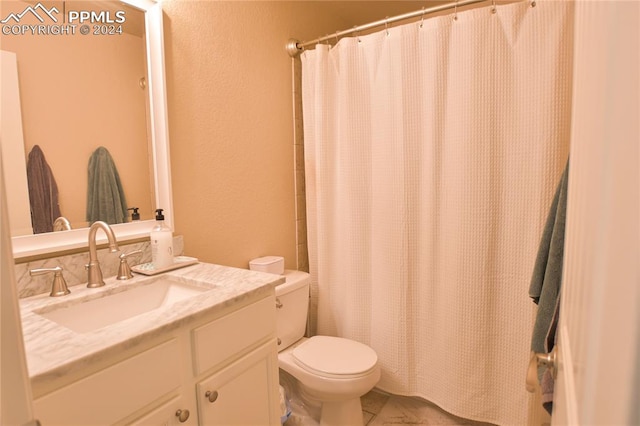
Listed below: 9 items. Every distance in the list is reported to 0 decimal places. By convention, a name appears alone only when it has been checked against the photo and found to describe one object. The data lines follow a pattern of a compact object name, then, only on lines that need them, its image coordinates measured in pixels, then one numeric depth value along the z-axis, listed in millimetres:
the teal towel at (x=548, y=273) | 1071
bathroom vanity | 783
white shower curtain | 1587
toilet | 1646
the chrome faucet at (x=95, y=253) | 1213
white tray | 1367
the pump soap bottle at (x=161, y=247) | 1392
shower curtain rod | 1695
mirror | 1413
